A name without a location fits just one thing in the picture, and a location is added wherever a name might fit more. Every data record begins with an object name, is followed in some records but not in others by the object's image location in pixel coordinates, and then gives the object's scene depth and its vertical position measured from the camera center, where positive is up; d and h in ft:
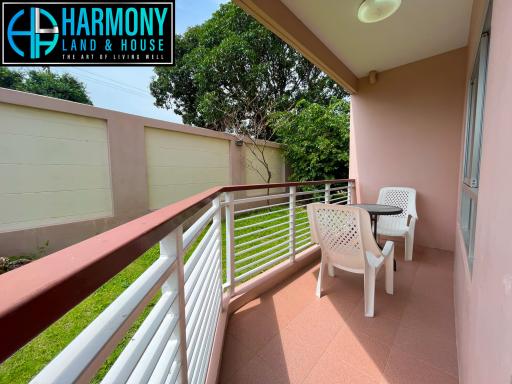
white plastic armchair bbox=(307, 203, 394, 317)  6.19 -1.93
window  4.84 +0.75
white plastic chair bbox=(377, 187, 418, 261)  9.92 -2.08
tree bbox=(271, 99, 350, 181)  21.61 +2.94
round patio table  8.39 -1.37
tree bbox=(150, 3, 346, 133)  25.46 +11.04
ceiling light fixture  6.79 +4.51
